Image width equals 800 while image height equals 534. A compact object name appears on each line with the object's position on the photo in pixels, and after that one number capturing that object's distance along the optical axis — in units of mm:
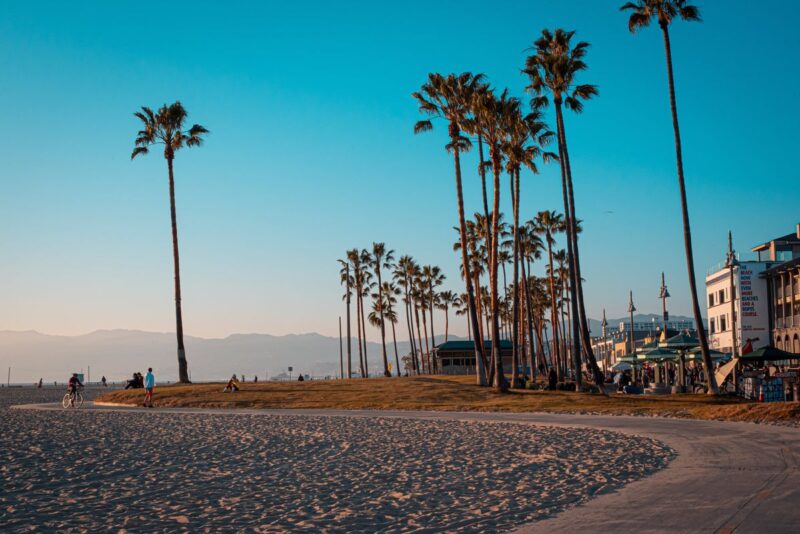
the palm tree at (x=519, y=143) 43906
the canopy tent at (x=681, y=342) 42656
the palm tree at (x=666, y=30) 37531
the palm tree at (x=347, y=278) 99312
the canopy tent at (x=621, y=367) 64894
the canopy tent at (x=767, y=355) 35531
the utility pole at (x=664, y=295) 95356
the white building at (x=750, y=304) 79500
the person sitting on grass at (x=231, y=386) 47544
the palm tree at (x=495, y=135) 42844
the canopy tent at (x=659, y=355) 44656
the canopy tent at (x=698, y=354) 42062
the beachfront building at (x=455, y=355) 98369
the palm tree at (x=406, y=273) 104750
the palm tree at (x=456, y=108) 45584
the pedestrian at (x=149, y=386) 40028
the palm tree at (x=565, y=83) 42062
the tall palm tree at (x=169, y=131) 56438
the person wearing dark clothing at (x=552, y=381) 44812
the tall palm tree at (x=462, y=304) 129188
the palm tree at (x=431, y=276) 110875
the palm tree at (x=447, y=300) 135250
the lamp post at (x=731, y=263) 70112
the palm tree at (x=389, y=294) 106875
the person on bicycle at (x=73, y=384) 41434
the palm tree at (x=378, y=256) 98462
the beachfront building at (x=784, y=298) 73375
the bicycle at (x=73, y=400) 41750
